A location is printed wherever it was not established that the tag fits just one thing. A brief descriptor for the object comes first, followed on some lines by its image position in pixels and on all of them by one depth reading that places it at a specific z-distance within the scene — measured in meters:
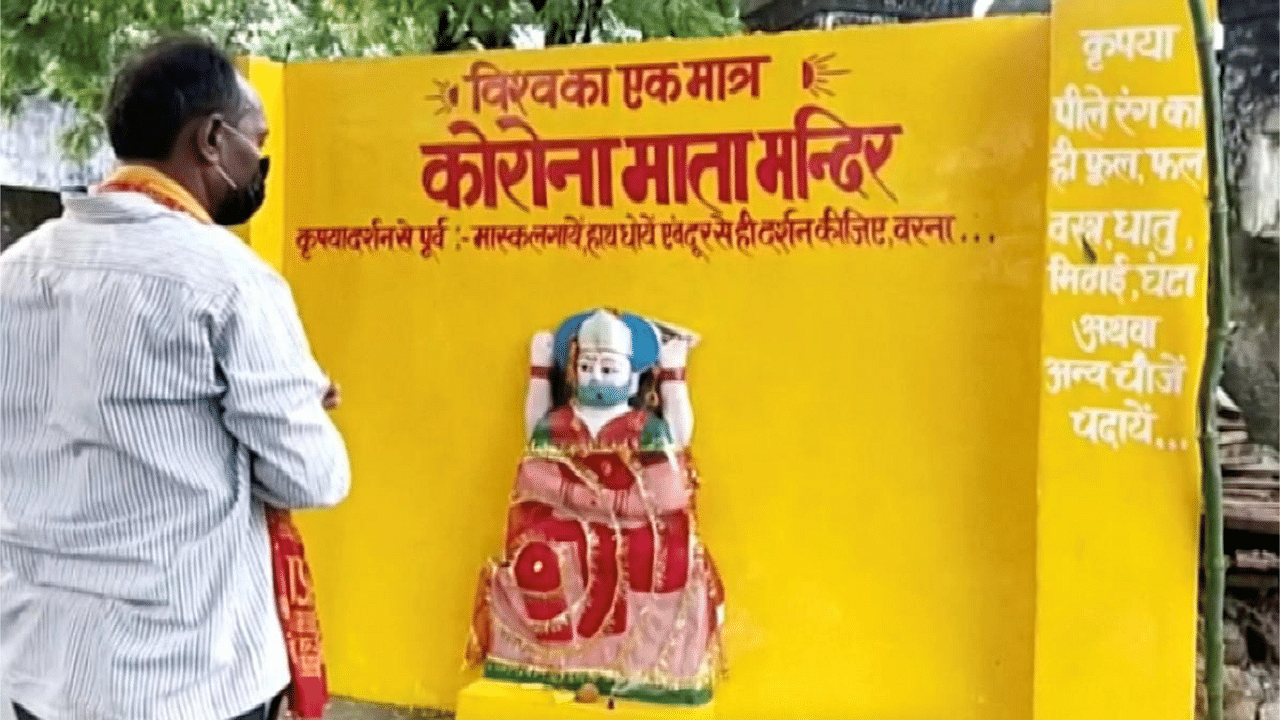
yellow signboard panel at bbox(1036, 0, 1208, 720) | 2.88
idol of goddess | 3.31
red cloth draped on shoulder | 1.72
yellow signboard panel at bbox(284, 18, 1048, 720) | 3.14
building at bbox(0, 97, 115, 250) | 7.05
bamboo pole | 2.77
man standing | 1.61
